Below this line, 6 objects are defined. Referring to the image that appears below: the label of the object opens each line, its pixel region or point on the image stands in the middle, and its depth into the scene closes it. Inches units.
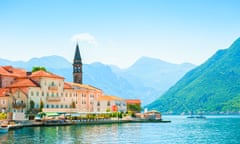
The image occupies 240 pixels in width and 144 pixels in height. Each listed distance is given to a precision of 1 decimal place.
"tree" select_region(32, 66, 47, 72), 6438.0
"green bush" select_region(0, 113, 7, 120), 4520.9
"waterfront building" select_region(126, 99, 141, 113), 7155.5
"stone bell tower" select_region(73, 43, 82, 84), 7160.4
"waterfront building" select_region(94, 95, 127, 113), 6314.0
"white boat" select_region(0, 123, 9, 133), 3446.6
